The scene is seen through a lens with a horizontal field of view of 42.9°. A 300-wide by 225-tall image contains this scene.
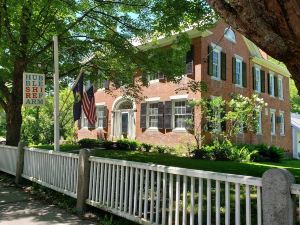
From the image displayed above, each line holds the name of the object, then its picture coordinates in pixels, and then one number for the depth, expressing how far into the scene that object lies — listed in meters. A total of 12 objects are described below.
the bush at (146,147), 21.53
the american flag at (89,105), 10.03
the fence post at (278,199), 3.65
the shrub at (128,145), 20.83
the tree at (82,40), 12.16
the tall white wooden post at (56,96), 9.25
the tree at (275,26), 4.33
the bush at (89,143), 20.94
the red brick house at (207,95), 21.00
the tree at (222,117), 19.53
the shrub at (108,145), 20.54
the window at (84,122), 29.33
